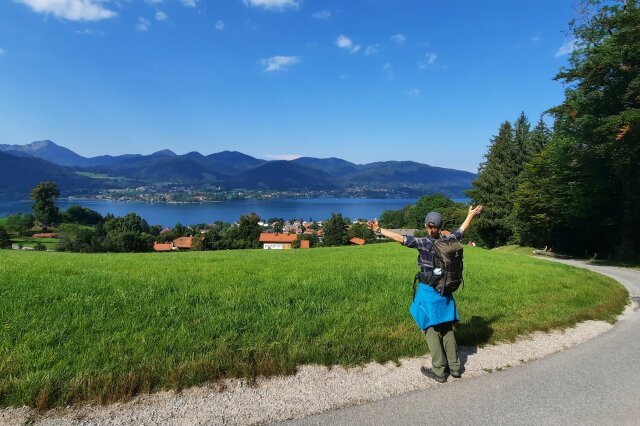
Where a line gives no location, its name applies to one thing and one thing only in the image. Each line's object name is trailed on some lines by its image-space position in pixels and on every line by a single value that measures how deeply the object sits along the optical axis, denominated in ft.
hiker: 16.57
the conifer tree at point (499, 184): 159.94
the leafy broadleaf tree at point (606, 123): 68.85
